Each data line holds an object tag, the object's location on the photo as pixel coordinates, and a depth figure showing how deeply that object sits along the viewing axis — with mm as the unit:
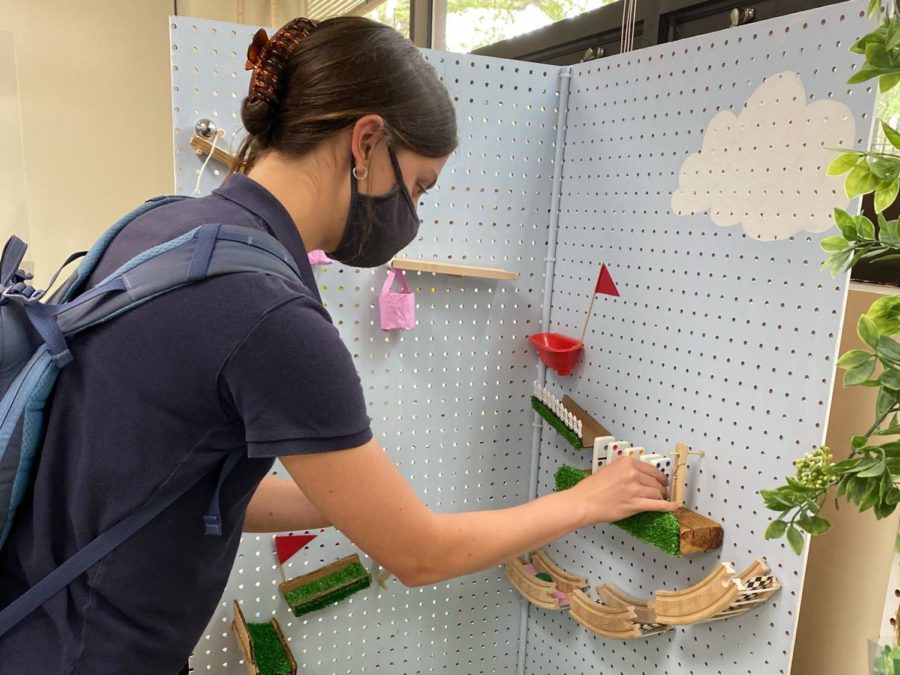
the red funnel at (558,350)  1286
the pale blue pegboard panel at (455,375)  1240
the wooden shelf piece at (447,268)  1201
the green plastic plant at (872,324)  495
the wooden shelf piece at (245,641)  1150
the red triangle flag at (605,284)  1214
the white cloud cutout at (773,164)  850
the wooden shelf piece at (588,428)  1208
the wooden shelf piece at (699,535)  984
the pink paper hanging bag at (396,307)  1217
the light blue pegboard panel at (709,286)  874
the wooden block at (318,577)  1243
